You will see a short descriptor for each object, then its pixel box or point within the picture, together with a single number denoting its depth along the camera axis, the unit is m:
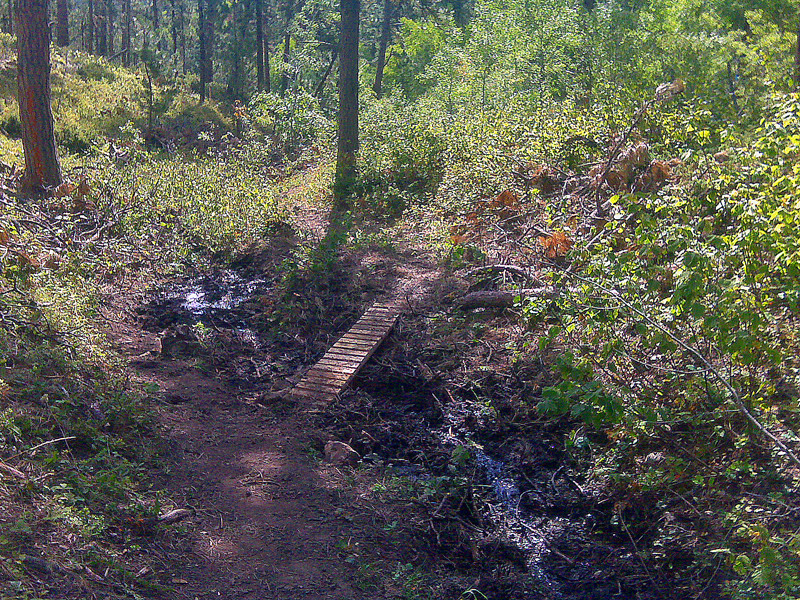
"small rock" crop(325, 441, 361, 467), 5.26
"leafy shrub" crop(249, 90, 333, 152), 19.06
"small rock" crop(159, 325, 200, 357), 7.13
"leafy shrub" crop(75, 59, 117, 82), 22.09
